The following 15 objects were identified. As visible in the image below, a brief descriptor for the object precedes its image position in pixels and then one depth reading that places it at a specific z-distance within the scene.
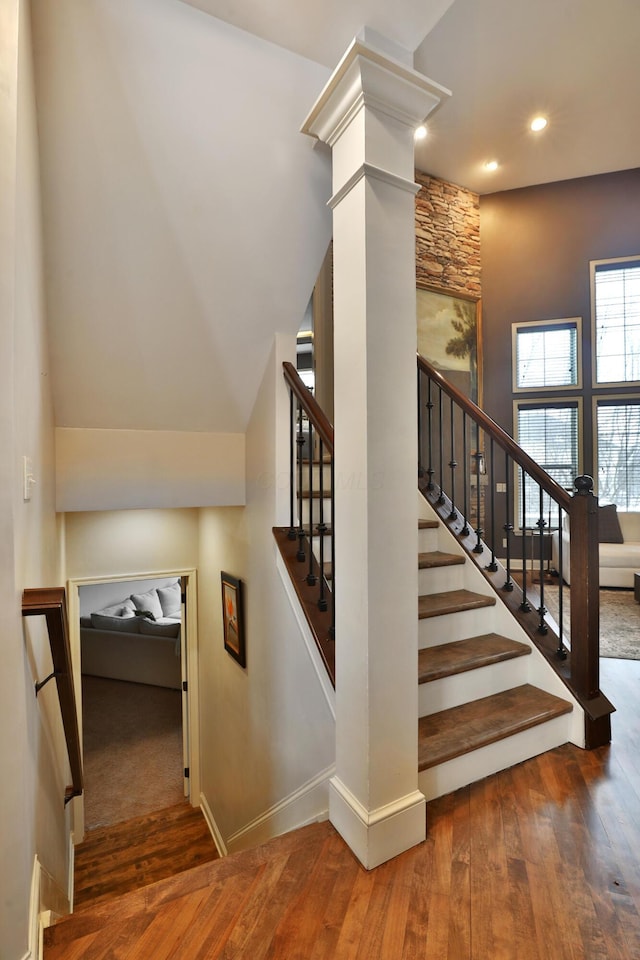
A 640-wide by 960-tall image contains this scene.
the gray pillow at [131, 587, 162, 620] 7.17
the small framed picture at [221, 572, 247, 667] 3.27
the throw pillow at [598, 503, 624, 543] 6.04
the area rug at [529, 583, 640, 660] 3.59
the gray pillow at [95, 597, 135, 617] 6.92
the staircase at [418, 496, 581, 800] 2.01
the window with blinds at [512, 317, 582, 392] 6.25
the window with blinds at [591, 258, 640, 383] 6.15
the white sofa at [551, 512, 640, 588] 5.50
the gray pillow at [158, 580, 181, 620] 7.57
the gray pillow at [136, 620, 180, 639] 6.18
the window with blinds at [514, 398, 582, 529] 6.30
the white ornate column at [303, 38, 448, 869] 1.62
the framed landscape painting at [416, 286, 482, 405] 5.57
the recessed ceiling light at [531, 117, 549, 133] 5.01
